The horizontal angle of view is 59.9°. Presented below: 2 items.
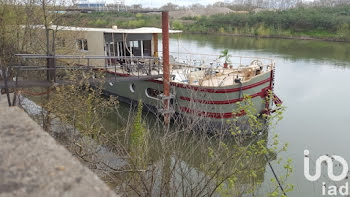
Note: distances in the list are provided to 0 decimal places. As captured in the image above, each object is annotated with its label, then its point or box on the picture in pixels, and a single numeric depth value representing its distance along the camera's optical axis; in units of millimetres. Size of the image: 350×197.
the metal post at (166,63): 11313
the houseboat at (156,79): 10891
